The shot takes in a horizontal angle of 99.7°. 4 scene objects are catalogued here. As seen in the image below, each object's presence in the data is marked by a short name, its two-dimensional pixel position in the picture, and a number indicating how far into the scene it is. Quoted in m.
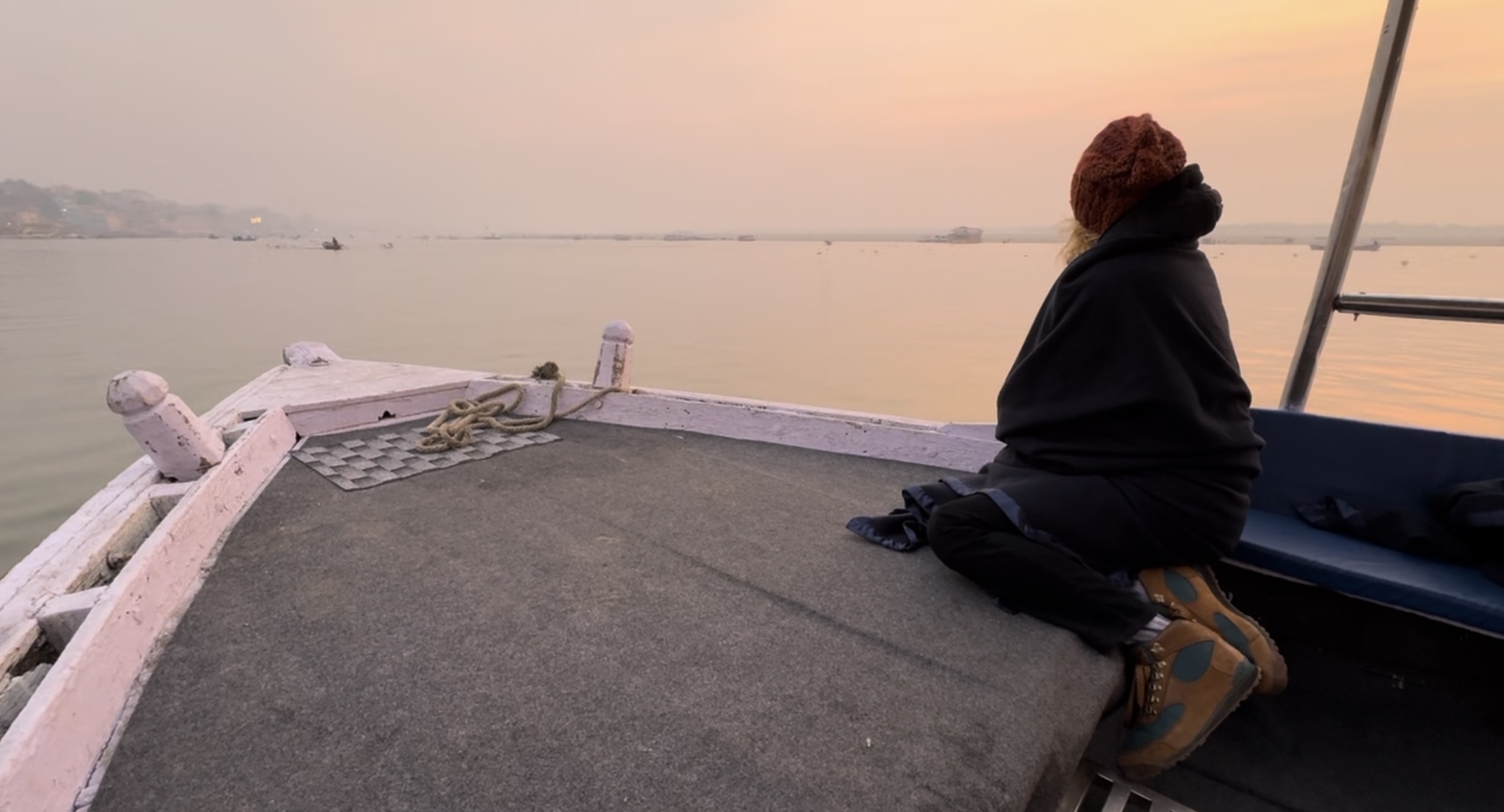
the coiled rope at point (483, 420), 3.30
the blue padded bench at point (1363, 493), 1.85
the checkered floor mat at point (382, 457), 2.91
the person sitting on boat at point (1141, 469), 1.67
